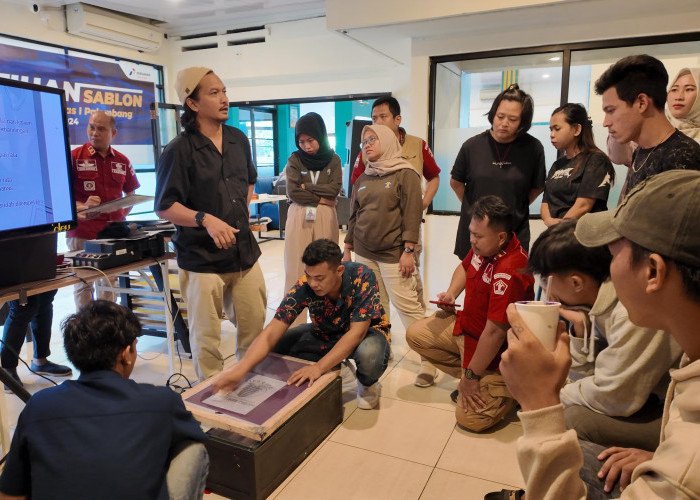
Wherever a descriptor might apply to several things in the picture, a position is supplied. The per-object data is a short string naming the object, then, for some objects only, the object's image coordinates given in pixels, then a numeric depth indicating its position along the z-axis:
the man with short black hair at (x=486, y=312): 2.07
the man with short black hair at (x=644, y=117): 1.77
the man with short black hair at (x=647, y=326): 0.66
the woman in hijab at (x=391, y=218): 2.80
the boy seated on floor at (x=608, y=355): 1.30
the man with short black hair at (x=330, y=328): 2.14
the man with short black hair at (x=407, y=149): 3.17
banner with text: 5.64
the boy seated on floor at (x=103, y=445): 0.98
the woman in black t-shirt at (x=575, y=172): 2.56
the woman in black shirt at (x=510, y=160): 2.67
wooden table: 1.85
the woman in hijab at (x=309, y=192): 3.29
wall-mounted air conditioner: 5.86
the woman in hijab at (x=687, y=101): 2.30
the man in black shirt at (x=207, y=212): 2.22
